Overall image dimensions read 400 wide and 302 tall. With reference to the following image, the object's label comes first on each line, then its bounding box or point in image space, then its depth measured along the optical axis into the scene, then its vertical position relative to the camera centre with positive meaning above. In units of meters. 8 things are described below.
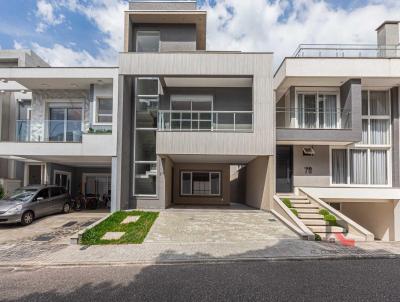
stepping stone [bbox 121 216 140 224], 11.67 -2.34
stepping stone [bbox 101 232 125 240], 9.52 -2.47
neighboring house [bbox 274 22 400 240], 14.59 +1.17
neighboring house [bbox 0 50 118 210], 13.59 +2.02
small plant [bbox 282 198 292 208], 12.82 -1.67
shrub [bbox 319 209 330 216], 11.86 -1.94
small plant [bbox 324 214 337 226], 11.31 -2.13
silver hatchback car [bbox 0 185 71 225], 11.42 -1.81
